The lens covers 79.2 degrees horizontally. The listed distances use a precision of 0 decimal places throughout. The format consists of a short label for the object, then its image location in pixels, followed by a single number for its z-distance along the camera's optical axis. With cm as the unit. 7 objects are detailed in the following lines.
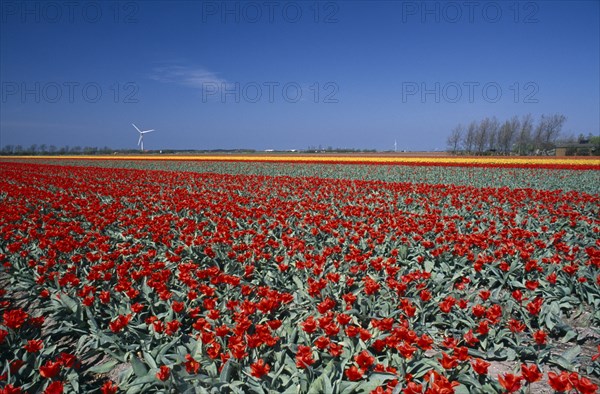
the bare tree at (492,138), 10300
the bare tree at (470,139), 10510
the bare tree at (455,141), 11319
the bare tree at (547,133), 9150
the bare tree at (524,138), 9006
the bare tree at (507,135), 9662
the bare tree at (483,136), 10269
